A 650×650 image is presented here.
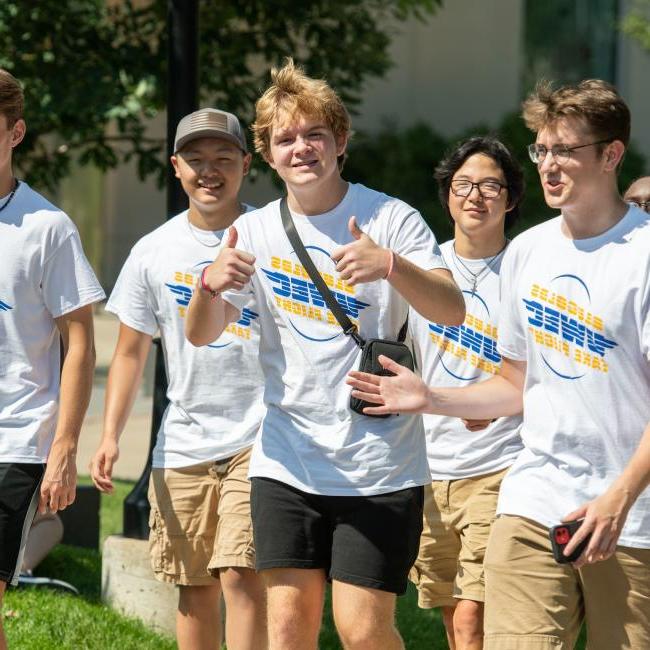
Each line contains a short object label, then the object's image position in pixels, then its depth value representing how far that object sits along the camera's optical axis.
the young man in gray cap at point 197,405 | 10.12
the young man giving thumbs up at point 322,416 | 8.46
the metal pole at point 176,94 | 12.95
